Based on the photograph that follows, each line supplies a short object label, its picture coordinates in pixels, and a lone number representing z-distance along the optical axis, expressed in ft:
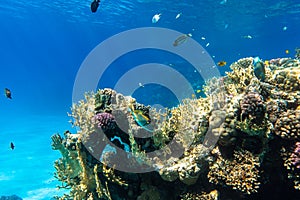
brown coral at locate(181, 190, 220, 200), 12.02
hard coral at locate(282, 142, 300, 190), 10.89
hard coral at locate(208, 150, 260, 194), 11.13
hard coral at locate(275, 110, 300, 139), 11.04
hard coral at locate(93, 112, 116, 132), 14.05
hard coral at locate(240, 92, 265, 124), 11.25
